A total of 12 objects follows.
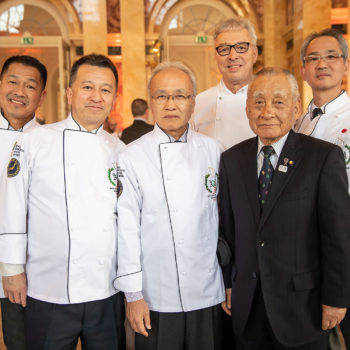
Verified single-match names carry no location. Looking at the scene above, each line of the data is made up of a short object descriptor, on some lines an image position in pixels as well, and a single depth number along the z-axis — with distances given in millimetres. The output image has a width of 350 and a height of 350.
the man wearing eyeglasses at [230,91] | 2098
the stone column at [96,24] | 7945
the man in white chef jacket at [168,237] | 1662
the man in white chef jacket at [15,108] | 2115
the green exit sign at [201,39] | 8516
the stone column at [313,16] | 7059
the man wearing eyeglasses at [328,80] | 1973
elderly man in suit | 1493
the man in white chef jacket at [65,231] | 1657
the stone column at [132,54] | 7867
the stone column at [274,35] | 8375
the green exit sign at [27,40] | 8406
